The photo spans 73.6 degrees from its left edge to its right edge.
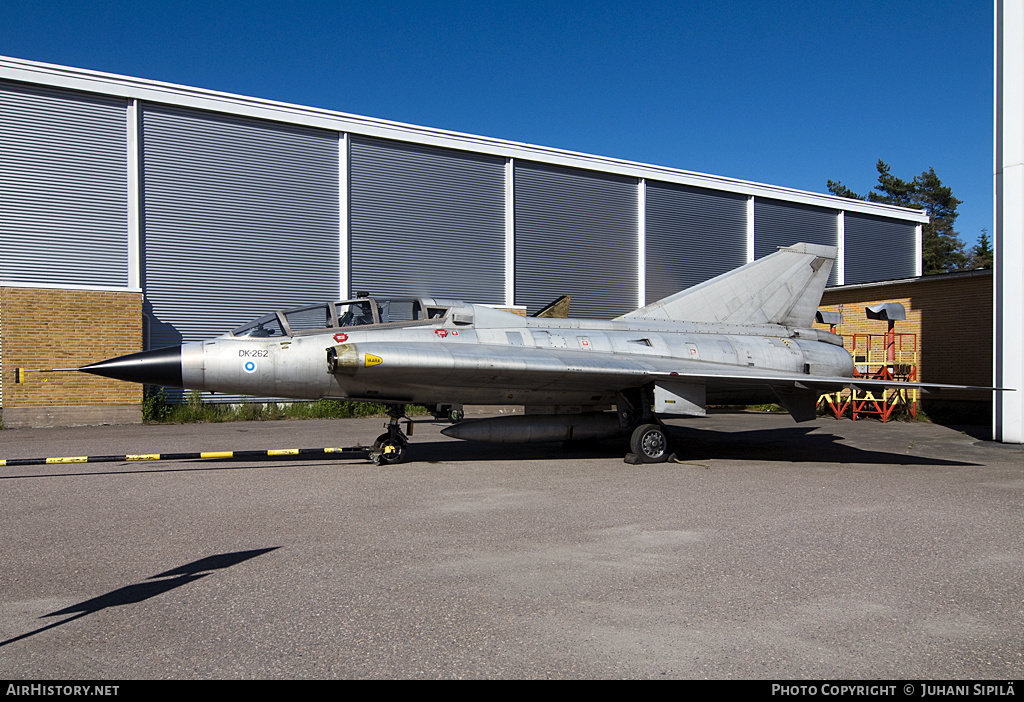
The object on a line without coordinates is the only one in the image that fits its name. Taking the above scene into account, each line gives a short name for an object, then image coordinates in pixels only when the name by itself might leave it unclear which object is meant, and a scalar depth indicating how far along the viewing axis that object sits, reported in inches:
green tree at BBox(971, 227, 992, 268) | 2313.0
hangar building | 706.8
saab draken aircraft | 361.7
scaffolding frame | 787.4
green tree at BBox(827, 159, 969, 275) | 2453.2
